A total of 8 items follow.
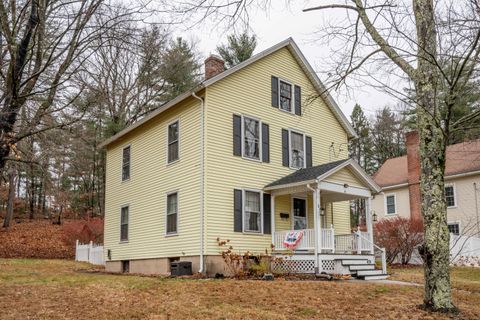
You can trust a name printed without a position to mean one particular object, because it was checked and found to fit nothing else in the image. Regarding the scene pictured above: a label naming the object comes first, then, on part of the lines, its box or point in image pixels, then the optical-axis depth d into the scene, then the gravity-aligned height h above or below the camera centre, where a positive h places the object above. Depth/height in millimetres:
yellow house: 14383 +1793
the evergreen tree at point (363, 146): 43656 +8024
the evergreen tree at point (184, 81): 31766 +10400
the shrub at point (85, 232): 27078 -67
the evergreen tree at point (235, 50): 34031 +13595
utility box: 13820 -1146
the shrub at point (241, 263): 13766 -1021
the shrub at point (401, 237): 21250 -360
